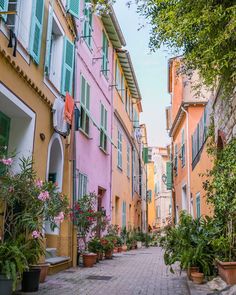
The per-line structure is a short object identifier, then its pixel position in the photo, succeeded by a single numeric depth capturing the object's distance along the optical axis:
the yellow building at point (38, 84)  6.56
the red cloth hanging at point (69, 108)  9.20
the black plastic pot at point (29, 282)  6.03
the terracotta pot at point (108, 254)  12.03
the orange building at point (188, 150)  12.13
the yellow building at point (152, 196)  42.69
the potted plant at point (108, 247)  11.38
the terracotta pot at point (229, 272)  5.61
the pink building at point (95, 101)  11.29
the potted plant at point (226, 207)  5.80
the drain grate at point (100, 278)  7.72
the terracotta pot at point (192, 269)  6.77
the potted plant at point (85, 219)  9.79
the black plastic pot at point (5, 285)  5.05
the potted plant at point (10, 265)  5.07
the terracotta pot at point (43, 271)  6.80
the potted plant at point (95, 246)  10.88
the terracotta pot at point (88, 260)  9.71
